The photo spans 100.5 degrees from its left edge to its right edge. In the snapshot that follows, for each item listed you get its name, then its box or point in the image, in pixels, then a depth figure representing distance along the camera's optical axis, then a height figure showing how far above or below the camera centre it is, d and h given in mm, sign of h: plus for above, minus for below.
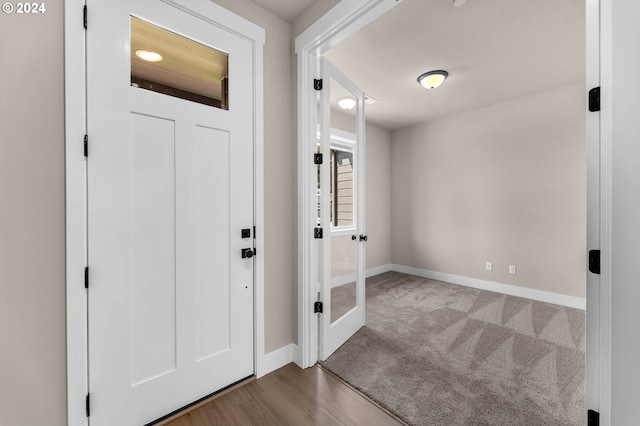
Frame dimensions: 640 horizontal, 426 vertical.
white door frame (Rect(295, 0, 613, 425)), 989 +28
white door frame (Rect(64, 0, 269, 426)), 1269 +17
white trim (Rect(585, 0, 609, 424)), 1014 -22
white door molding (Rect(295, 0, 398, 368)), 2086 +76
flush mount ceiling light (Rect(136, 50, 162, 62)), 1512 +916
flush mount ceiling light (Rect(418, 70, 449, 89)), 2953 +1514
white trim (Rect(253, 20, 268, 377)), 1950 +87
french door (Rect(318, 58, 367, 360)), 2188 -35
